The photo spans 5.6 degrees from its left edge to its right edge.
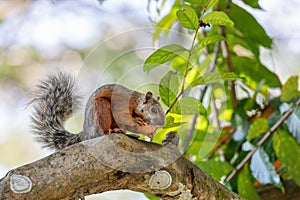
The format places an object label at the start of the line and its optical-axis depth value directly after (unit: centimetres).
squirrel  652
